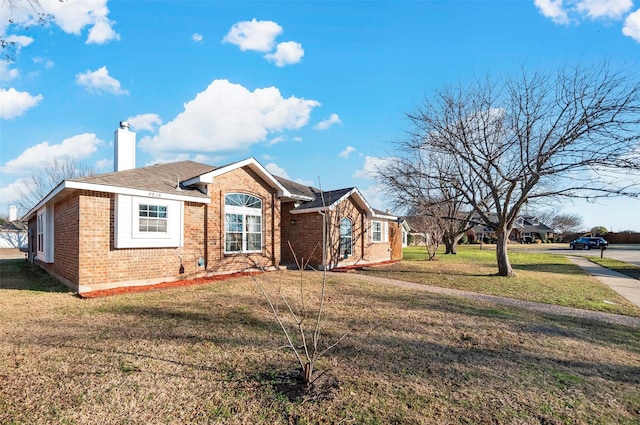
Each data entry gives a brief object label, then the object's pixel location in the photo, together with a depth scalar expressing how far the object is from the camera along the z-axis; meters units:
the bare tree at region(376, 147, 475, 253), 14.14
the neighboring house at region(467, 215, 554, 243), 62.03
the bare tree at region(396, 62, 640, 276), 11.23
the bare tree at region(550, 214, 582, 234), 74.50
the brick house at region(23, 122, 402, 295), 9.03
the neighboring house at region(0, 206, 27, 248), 37.06
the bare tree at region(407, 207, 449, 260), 22.19
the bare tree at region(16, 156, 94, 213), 32.41
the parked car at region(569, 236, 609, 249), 42.41
